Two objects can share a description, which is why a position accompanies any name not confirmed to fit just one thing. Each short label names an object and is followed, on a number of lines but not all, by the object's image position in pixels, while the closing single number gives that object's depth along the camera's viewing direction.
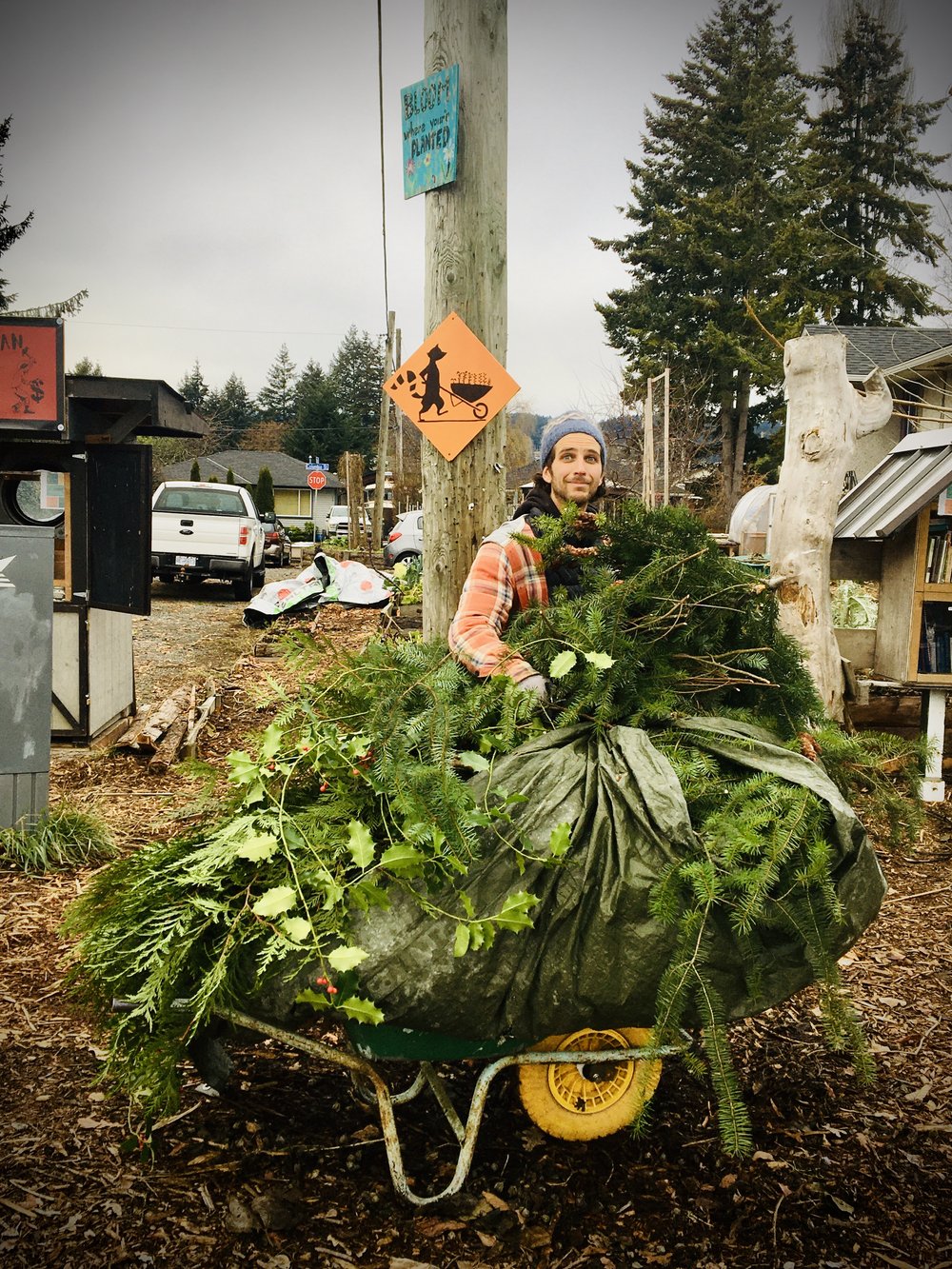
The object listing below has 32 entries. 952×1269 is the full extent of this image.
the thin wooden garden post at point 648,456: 16.48
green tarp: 1.94
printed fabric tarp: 12.18
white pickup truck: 15.64
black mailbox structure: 5.88
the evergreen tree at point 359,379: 68.62
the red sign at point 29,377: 5.84
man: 2.56
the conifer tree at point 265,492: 41.38
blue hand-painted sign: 3.42
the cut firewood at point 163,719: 6.43
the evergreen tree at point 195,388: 73.31
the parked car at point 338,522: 43.16
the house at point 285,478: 59.38
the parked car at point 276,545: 23.39
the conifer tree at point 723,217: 28.81
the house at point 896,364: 20.09
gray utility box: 4.64
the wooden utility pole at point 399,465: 31.88
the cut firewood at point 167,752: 6.15
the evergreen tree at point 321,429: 63.44
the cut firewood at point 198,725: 6.54
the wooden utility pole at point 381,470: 21.86
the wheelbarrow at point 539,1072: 2.07
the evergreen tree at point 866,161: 27.11
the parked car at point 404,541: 19.28
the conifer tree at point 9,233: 26.25
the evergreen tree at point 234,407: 74.69
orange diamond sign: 3.54
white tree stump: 5.47
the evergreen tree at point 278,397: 78.38
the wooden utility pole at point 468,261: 3.43
